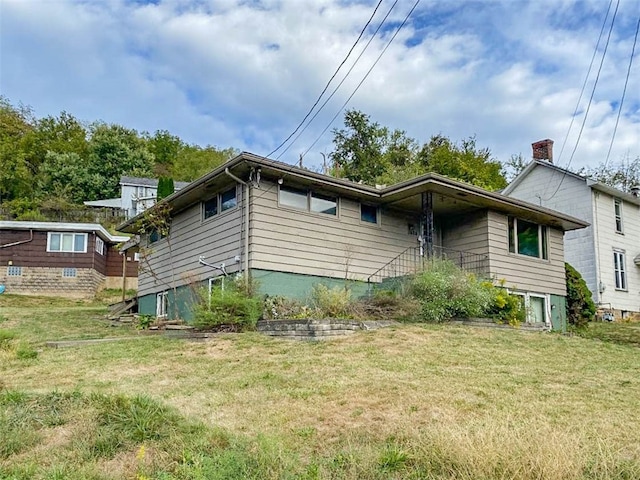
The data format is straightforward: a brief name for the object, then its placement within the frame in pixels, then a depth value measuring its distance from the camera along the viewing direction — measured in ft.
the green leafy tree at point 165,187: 124.26
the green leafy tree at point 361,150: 130.31
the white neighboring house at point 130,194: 137.95
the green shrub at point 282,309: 40.22
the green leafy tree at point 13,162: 145.79
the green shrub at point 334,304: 39.09
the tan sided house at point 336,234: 42.93
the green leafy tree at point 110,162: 152.61
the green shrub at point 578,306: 58.65
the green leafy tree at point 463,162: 131.34
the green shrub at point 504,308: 44.21
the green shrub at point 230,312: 38.55
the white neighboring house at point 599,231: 70.18
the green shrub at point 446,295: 41.33
